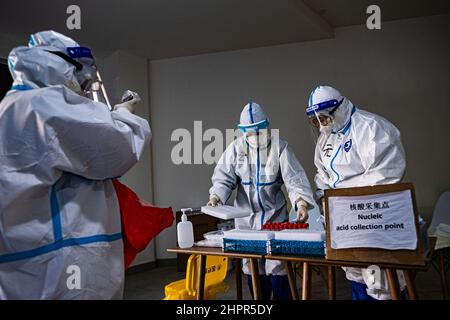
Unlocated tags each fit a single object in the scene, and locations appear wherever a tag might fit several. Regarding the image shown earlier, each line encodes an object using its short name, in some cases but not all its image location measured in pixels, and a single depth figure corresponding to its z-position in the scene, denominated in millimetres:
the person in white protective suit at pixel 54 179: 1328
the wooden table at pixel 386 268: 1593
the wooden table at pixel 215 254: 1984
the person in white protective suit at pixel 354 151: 2041
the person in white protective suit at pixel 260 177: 2695
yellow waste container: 2719
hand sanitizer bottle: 2246
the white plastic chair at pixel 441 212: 4173
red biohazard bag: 1593
